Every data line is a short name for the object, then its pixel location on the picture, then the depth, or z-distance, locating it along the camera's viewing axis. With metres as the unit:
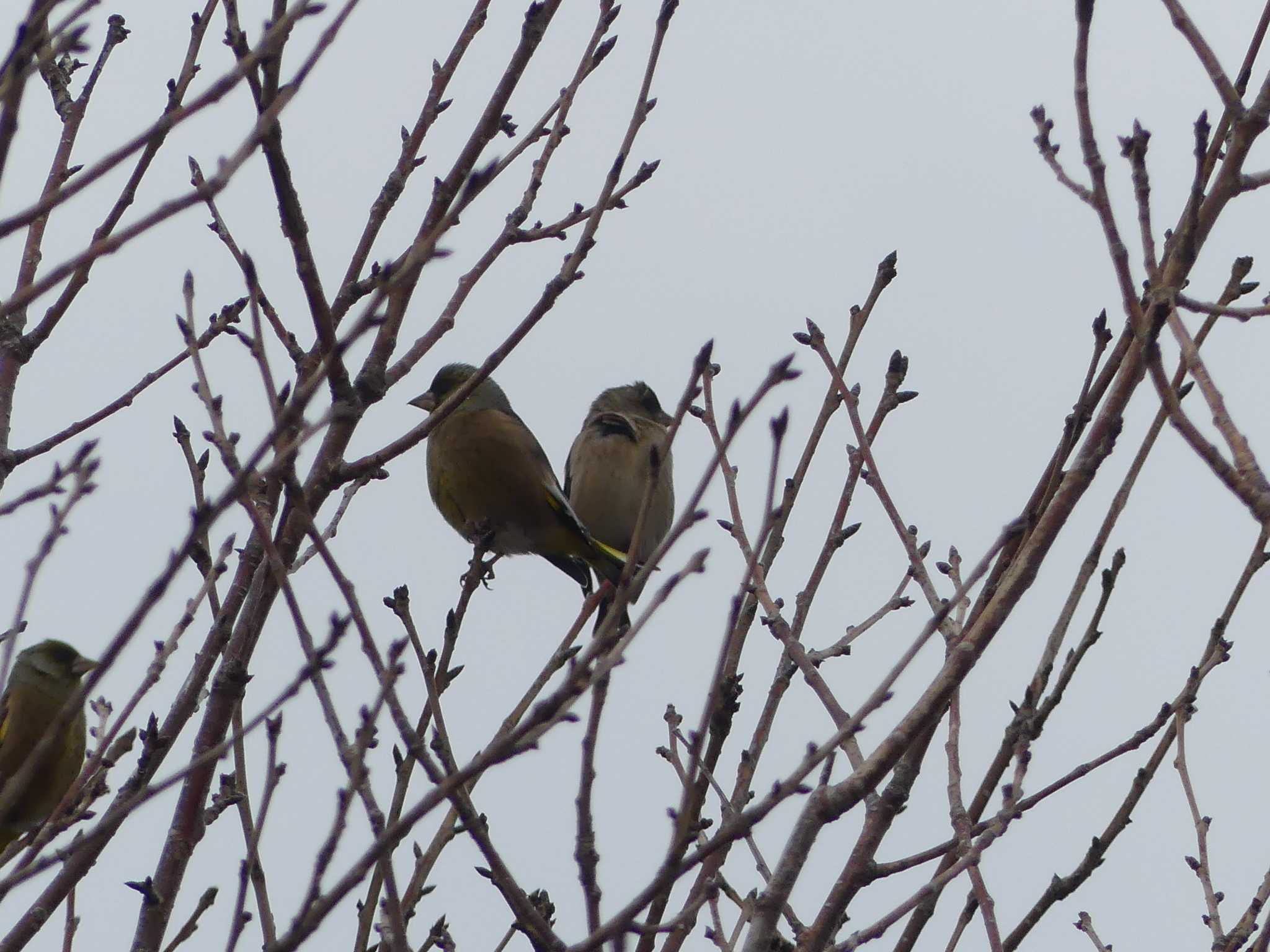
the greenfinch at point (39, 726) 10.48
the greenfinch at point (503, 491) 14.28
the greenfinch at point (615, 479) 15.60
